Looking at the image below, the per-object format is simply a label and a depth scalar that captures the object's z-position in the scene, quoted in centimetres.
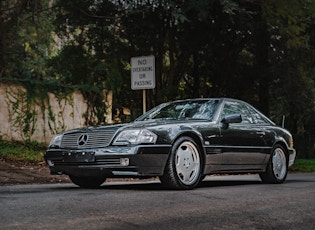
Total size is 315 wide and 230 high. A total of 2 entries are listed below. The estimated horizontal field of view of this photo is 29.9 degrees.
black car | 762
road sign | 1191
